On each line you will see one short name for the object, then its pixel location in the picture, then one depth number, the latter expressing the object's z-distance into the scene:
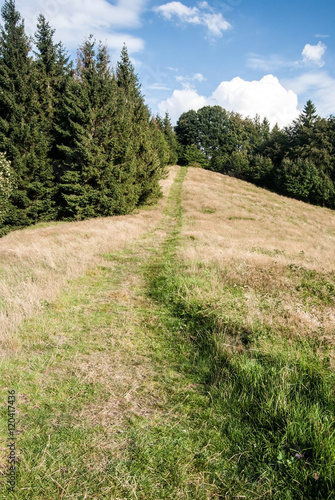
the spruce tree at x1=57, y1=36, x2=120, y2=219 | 20.75
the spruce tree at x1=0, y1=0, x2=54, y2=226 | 20.86
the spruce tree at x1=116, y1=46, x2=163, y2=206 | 22.75
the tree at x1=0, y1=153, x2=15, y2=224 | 17.27
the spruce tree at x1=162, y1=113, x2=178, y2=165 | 71.72
